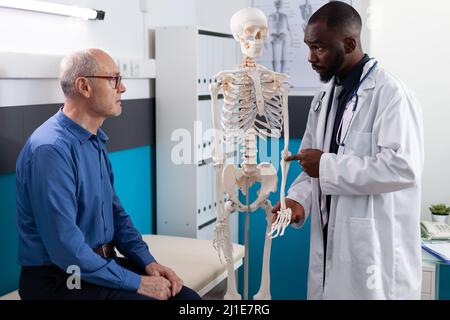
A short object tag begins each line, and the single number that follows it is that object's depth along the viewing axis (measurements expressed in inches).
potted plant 117.0
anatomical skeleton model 82.0
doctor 73.8
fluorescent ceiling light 81.7
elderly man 69.4
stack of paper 100.0
